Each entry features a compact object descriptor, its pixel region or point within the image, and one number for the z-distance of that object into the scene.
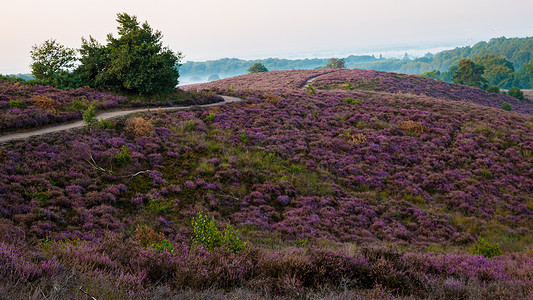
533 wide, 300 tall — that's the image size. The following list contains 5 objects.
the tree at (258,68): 107.86
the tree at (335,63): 116.09
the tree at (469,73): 81.56
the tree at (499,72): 119.75
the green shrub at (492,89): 69.38
